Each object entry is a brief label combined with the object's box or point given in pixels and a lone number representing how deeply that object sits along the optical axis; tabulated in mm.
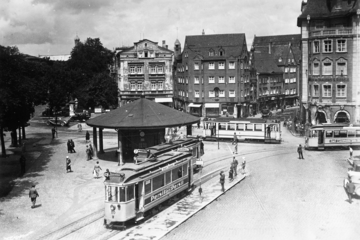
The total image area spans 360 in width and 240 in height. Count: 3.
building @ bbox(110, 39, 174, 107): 89625
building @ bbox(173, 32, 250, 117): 82062
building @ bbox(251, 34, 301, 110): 96375
